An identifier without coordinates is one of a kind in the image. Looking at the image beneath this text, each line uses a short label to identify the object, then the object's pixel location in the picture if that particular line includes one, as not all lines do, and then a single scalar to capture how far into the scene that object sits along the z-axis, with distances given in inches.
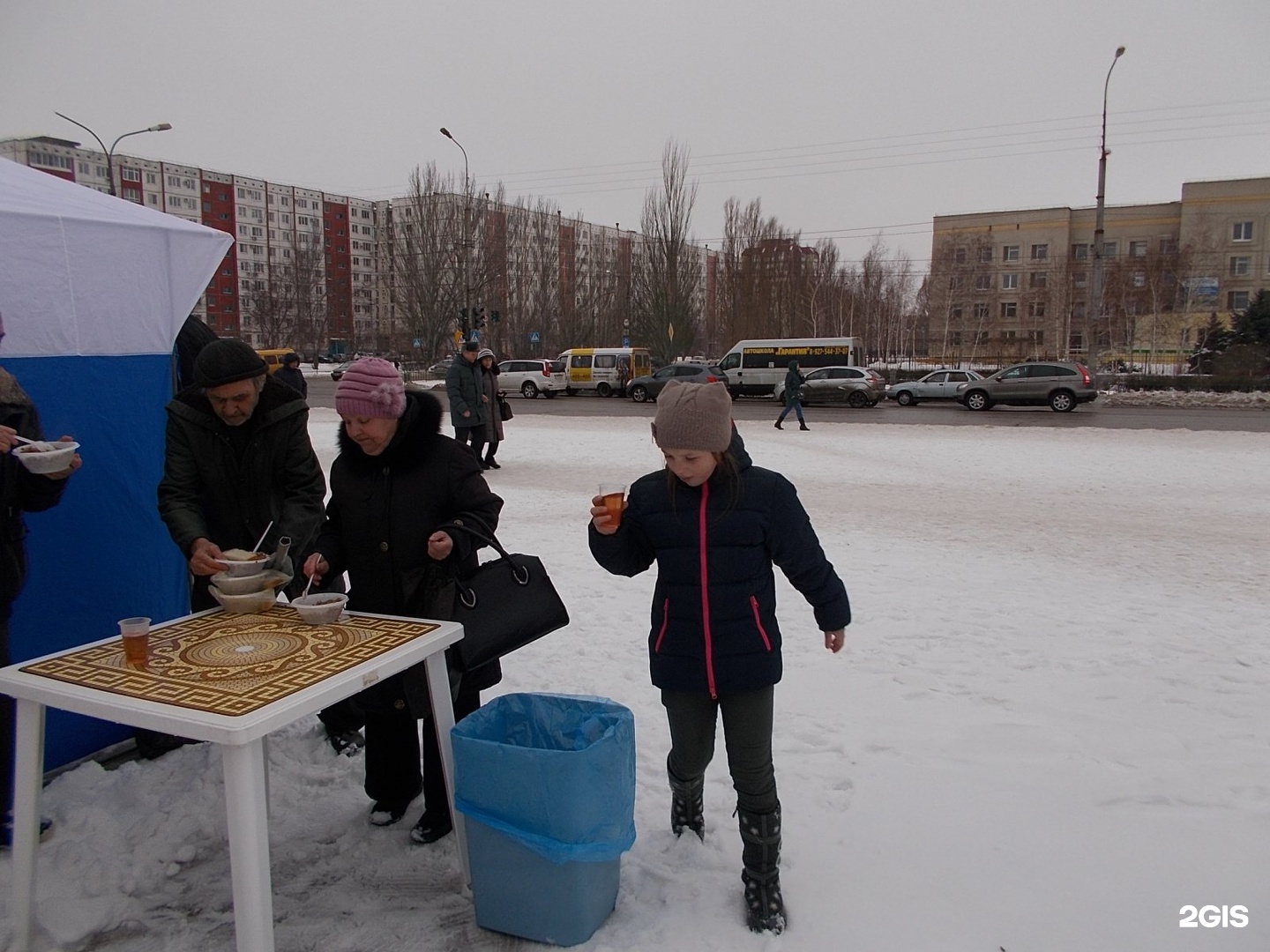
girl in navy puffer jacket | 97.3
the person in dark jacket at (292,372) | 419.0
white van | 1134.4
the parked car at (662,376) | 1071.6
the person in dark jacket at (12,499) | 105.6
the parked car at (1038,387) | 916.0
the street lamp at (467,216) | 1712.6
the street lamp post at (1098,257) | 973.8
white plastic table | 74.7
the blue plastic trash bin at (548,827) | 89.4
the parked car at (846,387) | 1007.6
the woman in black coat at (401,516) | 108.9
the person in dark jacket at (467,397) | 418.9
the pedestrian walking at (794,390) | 690.2
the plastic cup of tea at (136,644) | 88.9
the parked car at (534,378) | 1245.1
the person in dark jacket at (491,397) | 434.0
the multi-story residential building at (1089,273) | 1787.6
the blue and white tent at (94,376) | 128.7
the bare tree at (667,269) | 1571.1
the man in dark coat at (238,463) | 118.0
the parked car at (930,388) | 1053.8
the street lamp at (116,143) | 882.9
